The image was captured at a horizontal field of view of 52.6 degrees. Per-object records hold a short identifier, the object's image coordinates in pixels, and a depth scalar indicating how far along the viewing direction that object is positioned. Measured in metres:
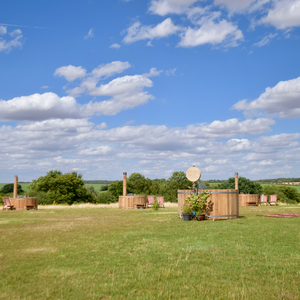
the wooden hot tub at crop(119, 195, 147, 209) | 23.86
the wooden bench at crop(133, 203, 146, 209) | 23.61
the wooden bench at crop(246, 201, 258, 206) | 26.52
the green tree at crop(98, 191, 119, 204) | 54.56
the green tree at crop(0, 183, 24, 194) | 65.26
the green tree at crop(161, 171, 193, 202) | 46.94
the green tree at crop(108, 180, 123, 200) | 60.04
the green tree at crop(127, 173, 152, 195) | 59.34
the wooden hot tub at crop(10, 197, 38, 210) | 22.70
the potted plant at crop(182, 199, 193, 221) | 13.24
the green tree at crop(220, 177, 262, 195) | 44.91
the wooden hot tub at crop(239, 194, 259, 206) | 27.36
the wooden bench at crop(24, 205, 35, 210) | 22.72
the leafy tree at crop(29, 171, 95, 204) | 44.25
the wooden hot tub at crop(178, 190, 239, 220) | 13.73
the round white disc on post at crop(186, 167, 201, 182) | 14.22
